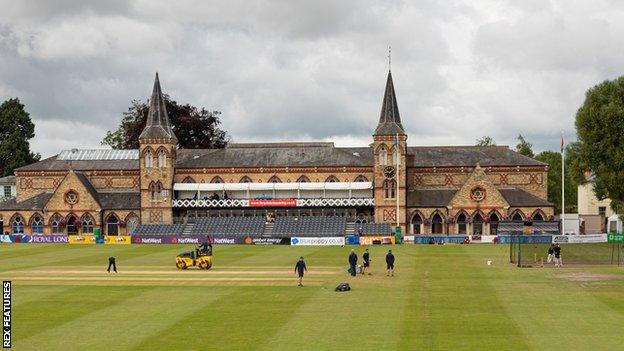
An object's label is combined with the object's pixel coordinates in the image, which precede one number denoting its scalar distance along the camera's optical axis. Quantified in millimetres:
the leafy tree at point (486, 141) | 148875
